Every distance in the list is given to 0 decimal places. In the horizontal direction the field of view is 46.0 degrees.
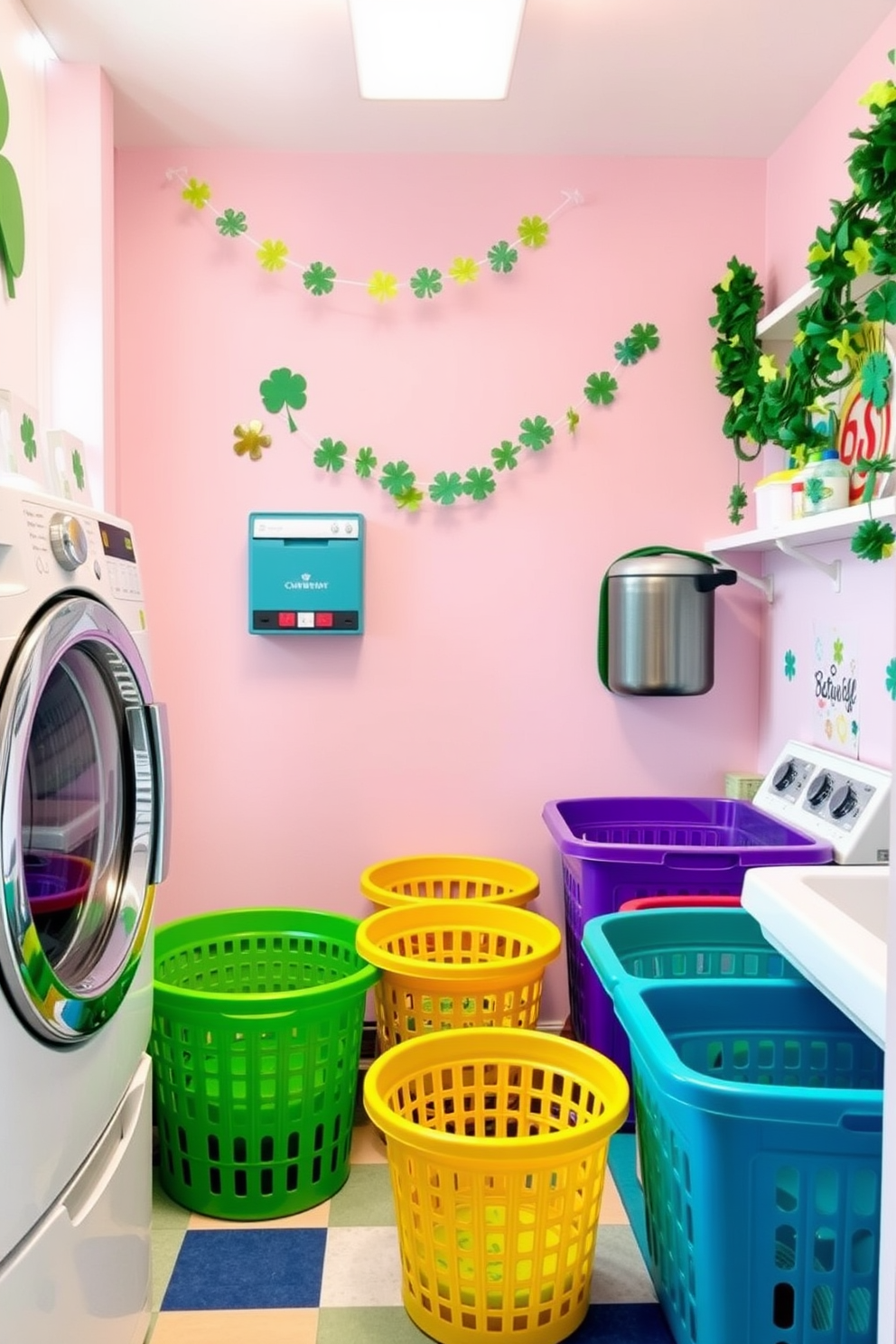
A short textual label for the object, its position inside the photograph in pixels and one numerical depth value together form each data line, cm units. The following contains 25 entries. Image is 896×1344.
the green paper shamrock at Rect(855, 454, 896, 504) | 196
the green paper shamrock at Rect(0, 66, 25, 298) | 206
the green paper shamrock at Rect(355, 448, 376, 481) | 269
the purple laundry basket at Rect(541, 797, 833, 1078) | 226
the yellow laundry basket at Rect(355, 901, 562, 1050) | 221
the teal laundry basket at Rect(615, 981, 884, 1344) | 135
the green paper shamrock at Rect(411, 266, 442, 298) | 268
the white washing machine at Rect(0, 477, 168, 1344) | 122
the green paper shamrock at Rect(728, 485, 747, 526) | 276
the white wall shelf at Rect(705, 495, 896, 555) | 196
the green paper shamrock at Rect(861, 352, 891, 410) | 212
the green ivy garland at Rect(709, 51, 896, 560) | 189
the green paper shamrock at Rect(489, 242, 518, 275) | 268
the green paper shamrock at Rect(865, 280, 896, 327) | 190
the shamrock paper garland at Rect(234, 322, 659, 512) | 269
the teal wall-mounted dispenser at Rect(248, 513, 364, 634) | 263
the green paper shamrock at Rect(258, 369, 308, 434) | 269
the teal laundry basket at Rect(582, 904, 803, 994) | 196
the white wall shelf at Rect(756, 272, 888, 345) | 215
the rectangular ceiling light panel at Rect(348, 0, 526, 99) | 194
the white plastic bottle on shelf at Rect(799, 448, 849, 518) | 220
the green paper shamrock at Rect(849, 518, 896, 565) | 193
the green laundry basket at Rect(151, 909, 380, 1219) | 205
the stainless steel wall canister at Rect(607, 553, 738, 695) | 256
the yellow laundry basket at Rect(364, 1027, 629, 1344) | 162
